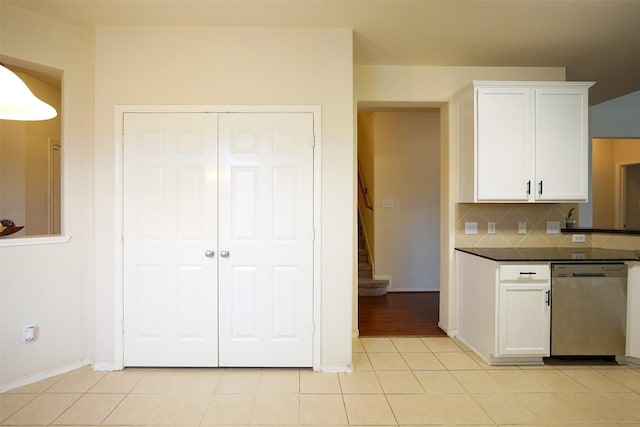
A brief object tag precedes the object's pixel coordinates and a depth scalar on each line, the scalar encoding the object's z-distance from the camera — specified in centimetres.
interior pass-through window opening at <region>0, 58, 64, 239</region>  362
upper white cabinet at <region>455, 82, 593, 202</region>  316
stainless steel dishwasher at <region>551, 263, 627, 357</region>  289
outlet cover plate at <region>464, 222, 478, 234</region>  365
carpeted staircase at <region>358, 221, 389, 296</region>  537
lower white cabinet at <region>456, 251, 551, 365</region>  288
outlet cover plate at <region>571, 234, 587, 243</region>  365
